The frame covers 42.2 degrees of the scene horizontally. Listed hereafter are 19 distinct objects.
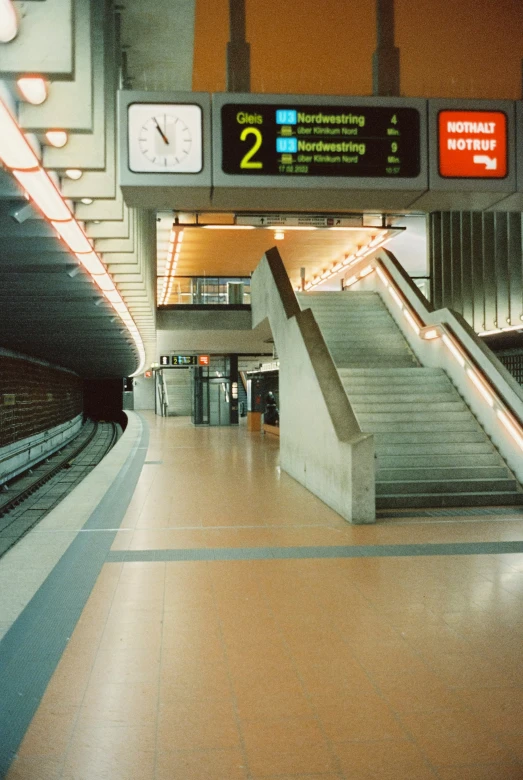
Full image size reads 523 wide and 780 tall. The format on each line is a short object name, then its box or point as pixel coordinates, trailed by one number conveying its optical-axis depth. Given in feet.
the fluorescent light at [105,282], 32.62
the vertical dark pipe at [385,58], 18.99
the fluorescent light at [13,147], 12.99
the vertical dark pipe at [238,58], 18.79
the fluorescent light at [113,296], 37.88
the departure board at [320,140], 15.61
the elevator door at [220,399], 86.53
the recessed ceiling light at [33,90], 13.41
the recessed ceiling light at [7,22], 9.53
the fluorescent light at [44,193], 17.29
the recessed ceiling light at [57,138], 16.46
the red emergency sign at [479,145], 16.35
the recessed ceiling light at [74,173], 18.58
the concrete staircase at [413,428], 27.14
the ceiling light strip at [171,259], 59.32
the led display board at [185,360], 86.33
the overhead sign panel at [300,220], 52.85
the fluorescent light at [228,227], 53.66
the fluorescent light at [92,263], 28.24
